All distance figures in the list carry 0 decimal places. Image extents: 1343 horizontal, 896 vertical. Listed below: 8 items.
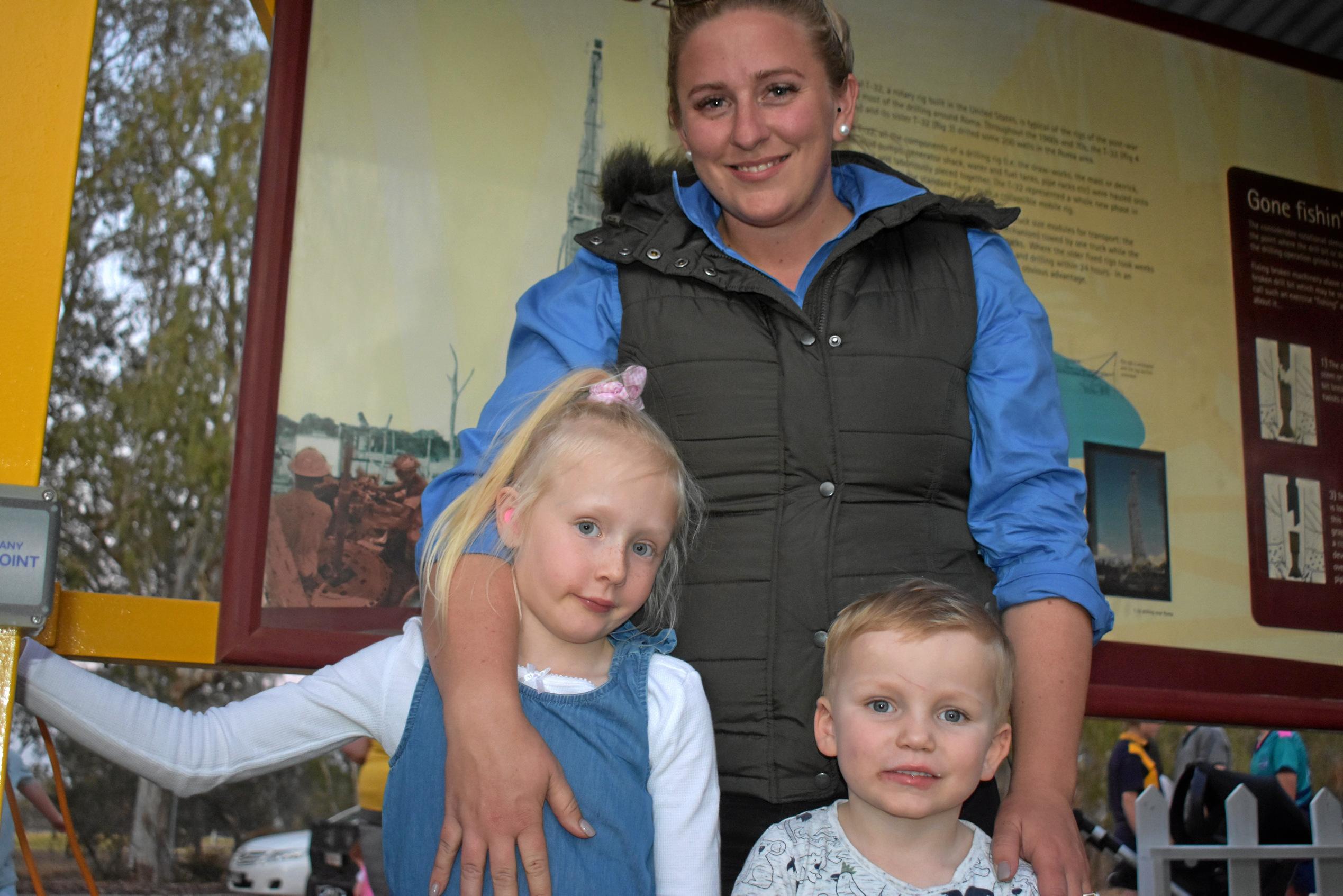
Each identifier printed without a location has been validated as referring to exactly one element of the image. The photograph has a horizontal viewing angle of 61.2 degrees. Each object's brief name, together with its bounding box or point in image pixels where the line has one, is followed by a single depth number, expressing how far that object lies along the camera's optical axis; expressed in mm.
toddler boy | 1510
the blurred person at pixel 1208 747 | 5828
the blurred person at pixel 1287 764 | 5188
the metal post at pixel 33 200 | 1260
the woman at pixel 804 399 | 1600
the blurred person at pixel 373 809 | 4207
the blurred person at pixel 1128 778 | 5242
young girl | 1483
